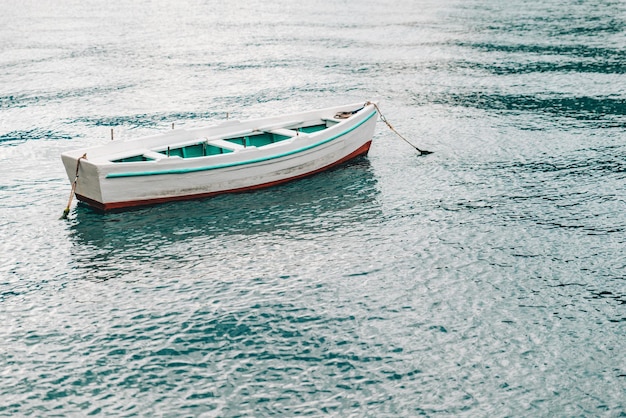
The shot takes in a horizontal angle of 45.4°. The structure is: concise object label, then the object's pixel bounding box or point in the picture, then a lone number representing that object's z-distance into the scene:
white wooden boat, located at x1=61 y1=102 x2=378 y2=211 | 20.41
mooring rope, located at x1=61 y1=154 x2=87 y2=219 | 20.14
